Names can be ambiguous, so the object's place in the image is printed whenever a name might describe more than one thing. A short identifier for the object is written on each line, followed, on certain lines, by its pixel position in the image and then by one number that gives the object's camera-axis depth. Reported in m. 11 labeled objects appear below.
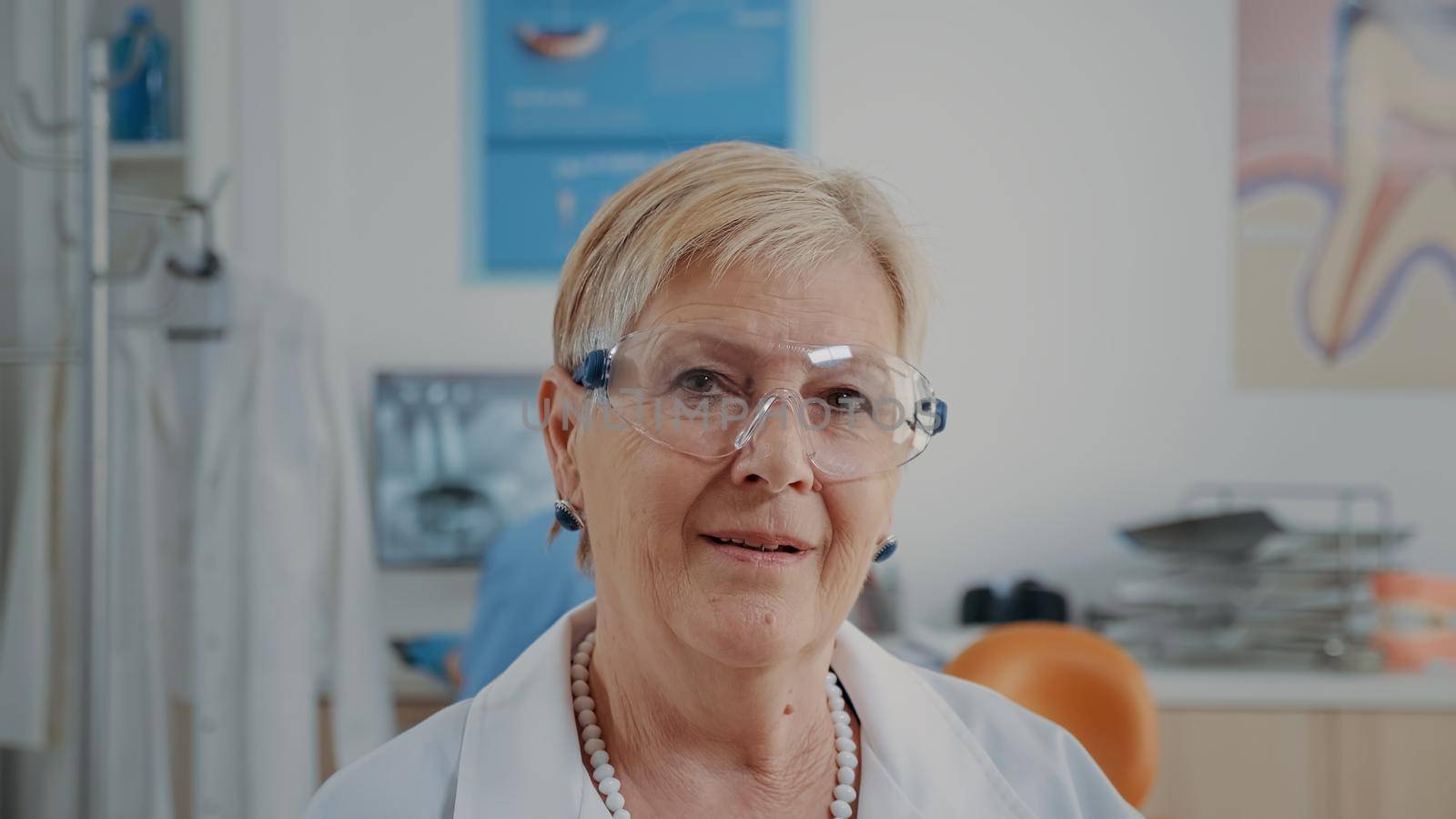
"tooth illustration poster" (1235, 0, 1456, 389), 2.99
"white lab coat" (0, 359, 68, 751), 1.88
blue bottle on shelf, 2.43
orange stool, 1.44
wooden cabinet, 2.37
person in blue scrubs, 1.74
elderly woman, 0.92
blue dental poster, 3.04
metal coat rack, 1.87
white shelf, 2.41
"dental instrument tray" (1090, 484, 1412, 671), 2.57
